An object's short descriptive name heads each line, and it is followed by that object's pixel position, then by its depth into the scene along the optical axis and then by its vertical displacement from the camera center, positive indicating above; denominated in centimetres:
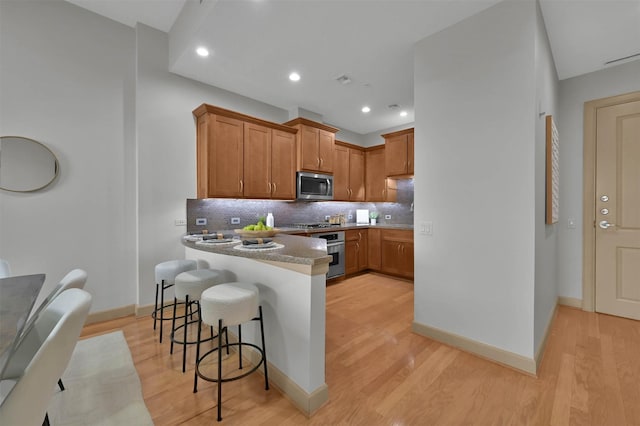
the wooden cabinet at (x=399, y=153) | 448 +104
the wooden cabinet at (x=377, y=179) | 515 +66
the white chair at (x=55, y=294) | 124 -48
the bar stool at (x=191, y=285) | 204 -57
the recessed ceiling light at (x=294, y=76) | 320 +168
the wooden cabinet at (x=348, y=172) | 495 +78
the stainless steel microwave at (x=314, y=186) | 425 +44
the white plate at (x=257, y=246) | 200 -26
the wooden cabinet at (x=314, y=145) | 418 +112
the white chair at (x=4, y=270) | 178 -39
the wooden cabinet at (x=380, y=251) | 439 -69
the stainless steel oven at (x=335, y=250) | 424 -62
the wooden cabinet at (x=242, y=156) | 324 +78
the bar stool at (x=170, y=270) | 248 -54
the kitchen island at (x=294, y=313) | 159 -66
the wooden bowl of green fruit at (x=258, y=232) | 259 -19
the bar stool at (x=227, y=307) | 157 -57
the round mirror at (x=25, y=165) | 236 +45
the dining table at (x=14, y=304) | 84 -39
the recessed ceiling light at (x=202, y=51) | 269 +168
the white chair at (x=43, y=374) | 75 -49
